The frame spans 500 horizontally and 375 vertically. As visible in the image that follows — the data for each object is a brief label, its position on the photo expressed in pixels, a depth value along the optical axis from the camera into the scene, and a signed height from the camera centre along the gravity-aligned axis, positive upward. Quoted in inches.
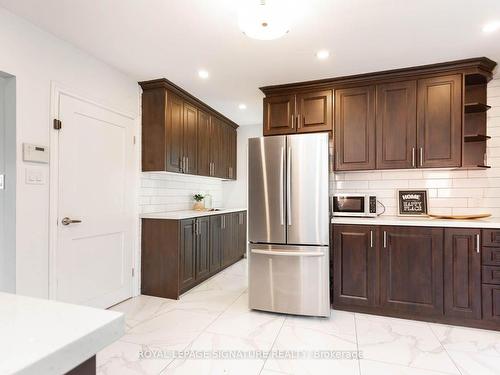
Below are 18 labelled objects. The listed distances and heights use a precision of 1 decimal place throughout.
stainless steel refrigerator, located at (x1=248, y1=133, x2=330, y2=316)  110.6 -13.9
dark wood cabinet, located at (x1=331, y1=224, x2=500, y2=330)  102.3 -30.6
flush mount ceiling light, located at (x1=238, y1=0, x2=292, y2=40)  69.3 +40.0
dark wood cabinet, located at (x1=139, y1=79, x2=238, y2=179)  133.6 +27.9
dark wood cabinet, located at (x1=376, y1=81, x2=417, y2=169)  119.4 +25.7
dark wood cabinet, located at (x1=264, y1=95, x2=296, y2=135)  134.8 +33.5
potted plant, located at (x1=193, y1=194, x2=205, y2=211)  177.2 -8.9
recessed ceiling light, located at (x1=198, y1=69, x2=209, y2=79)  122.6 +47.7
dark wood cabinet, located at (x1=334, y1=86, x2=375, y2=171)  124.3 +25.1
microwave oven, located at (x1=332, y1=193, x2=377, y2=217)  124.8 -6.9
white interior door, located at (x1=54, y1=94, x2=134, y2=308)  101.0 -6.3
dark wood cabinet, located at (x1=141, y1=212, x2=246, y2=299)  129.8 -30.4
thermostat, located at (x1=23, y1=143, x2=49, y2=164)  87.7 +10.5
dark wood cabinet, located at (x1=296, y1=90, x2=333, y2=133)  129.6 +33.6
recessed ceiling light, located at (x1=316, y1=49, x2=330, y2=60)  104.4 +47.5
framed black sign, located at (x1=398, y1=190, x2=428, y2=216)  128.3 -6.3
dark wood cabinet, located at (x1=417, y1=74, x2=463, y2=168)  113.8 +26.0
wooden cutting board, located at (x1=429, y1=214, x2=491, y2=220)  115.0 -11.0
